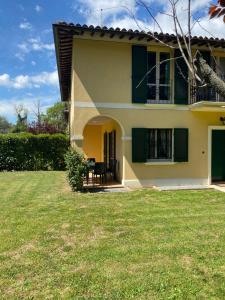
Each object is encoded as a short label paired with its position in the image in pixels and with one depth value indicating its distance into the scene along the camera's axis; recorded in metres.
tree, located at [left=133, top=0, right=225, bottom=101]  2.10
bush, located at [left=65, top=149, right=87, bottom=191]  8.56
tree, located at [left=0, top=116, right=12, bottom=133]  62.11
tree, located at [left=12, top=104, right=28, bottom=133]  45.17
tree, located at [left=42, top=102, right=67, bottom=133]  45.41
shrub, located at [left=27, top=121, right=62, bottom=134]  20.72
